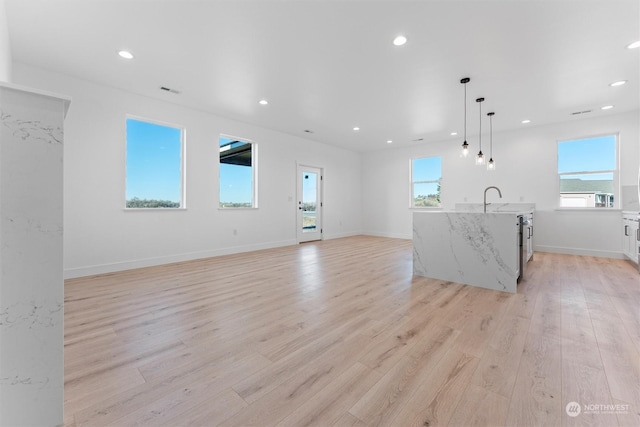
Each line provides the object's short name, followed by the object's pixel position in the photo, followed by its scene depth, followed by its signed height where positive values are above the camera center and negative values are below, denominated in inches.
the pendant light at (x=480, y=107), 169.6 +54.0
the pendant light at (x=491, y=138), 187.5 +68.7
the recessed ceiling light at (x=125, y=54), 126.0 +73.4
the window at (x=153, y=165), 176.7 +30.7
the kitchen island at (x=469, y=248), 127.6 -19.2
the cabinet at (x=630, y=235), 172.8 -17.1
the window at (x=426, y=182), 305.0 +32.9
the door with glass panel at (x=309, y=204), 287.1 +6.9
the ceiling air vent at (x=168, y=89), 163.2 +73.9
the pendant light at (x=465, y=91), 149.9 +72.3
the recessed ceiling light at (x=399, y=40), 113.2 +71.8
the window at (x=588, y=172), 214.1 +31.1
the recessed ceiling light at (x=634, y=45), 115.9 +71.4
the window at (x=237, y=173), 224.4 +32.2
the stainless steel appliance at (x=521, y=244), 143.3 -18.3
